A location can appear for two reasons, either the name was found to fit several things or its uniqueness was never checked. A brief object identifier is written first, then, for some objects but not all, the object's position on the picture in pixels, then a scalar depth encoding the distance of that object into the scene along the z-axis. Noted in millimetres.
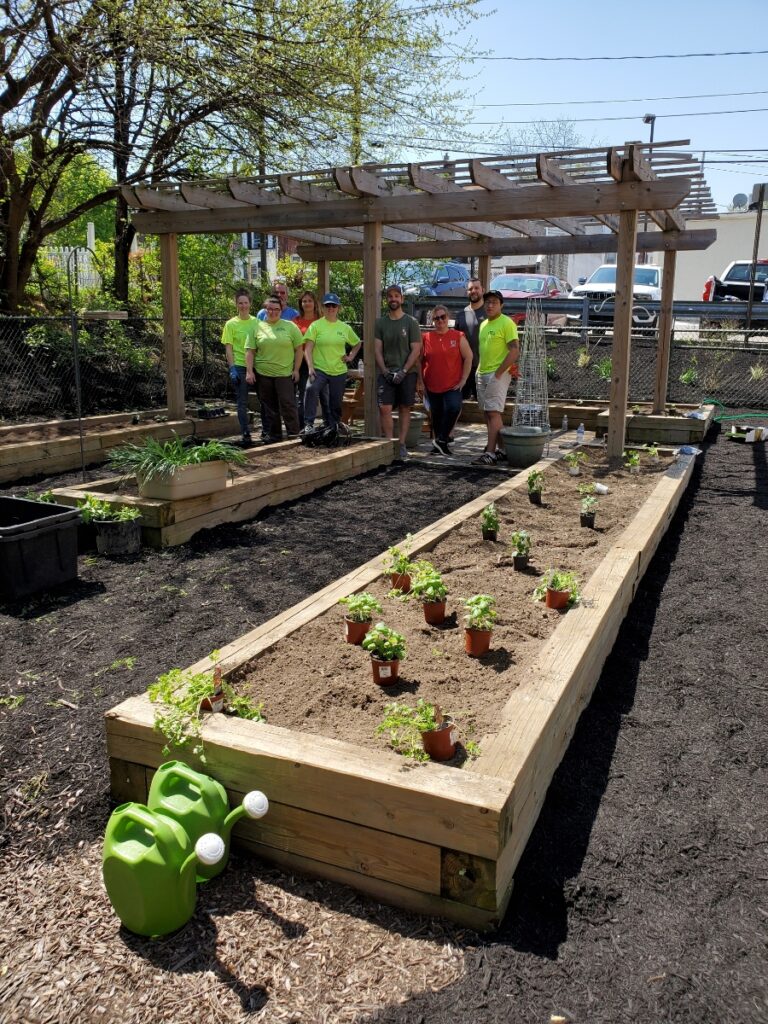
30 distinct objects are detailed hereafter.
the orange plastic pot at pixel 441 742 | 2631
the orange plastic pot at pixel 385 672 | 3258
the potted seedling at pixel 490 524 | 5512
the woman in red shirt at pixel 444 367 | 8984
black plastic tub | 4703
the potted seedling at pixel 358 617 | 3701
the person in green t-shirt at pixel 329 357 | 8898
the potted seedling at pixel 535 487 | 6668
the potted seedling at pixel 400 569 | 4430
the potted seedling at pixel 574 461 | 8000
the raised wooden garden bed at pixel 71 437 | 8414
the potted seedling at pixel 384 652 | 3244
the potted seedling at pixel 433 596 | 3941
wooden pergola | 8141
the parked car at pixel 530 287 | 20562
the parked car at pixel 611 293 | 18484
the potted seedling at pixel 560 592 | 4082
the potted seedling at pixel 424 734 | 2633
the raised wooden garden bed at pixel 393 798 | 2309
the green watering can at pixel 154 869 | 2244
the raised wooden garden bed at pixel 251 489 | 5930
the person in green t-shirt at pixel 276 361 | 8844
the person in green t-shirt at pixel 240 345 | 9312
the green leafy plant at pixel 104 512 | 5708
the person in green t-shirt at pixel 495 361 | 8664
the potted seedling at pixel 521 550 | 4863
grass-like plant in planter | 5948
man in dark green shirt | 9148
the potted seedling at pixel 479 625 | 3510
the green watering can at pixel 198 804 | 2436
